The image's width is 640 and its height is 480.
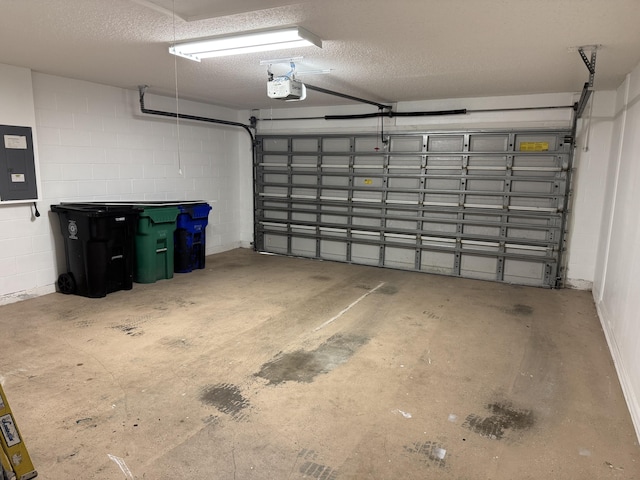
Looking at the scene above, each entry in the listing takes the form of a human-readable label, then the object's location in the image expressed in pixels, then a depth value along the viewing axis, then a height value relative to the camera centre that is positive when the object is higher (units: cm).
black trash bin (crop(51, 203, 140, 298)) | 480 -86
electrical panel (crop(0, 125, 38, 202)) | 449 +7
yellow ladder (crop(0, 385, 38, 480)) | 187 -127
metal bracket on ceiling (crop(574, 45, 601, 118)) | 347 +105
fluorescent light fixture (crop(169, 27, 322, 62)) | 315 +105
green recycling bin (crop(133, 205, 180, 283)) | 542 -90
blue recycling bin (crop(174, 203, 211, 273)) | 609 -90
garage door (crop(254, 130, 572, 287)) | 575 -33
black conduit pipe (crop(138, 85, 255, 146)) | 584 +90
